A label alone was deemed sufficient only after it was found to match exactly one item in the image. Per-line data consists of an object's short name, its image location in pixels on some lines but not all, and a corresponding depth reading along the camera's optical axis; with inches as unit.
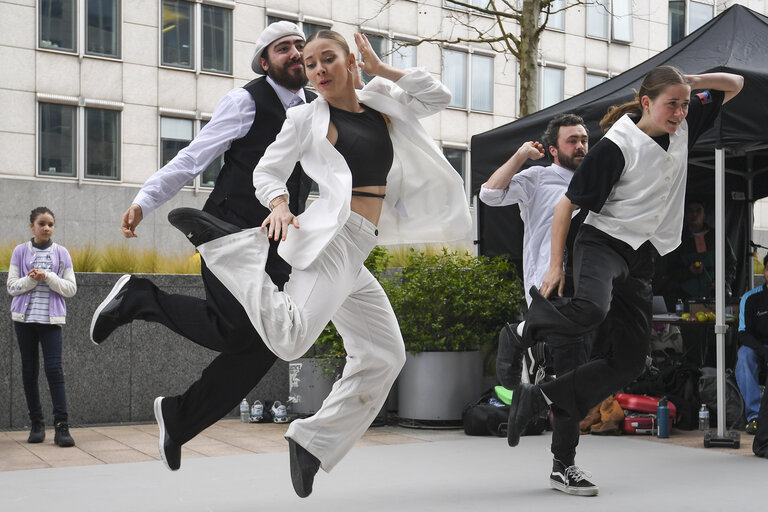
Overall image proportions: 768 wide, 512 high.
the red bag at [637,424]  323.0
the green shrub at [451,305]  348.8
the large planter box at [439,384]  345.4
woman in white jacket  167.3
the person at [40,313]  301.9
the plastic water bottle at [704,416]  328.5
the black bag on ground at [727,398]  335.6
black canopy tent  284.4
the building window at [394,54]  1065.5
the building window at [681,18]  1317.7
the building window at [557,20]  1187.7
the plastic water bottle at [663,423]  317.7
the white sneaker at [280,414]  365.4
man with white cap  173.6
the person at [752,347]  330.6
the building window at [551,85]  1186.0
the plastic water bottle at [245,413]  371.9
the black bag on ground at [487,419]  322.2
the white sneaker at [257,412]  368.5
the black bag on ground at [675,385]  335.6
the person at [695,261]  401.4
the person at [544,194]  233.5
